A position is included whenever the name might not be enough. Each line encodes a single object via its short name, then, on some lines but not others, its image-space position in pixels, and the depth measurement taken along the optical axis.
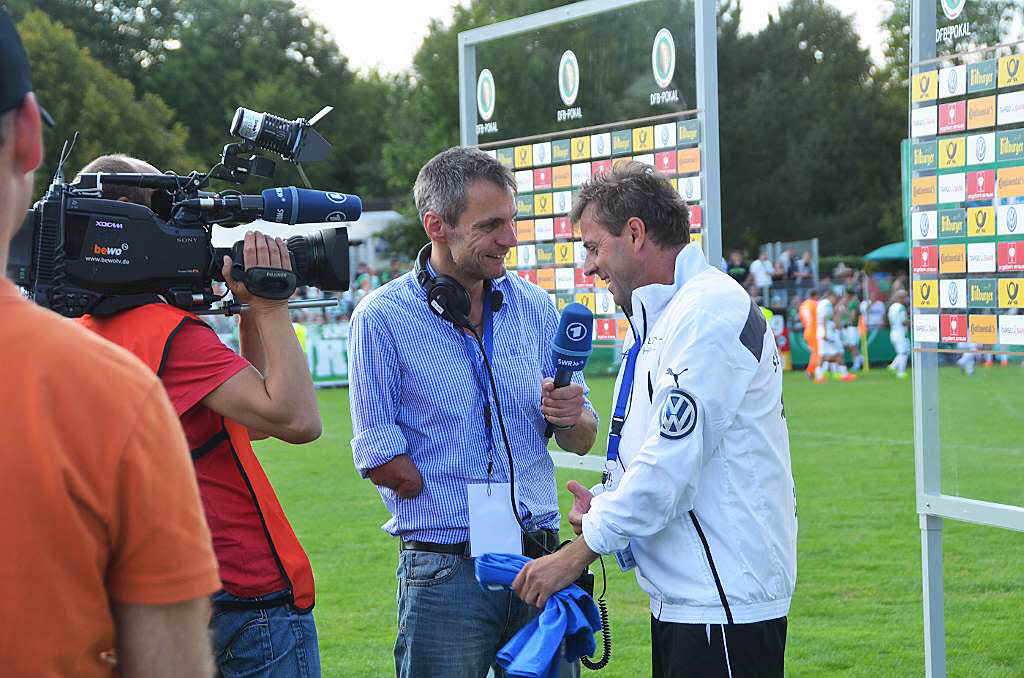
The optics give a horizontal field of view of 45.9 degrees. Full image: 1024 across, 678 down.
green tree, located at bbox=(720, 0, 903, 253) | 51.94
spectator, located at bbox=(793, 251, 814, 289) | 33.37
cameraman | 2.87
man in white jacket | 3.19
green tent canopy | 40.10
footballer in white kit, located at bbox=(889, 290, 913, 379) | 27.75
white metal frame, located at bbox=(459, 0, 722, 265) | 6.11
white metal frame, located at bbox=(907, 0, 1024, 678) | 5.27
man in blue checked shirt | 3.79
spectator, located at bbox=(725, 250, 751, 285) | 31.00
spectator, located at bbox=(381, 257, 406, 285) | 34.93
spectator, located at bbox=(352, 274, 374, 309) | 32.26
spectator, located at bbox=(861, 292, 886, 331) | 29.66
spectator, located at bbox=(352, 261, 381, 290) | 33.69
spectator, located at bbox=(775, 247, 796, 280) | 33.59
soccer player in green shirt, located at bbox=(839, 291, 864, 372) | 29.11
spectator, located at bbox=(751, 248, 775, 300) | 32.53
